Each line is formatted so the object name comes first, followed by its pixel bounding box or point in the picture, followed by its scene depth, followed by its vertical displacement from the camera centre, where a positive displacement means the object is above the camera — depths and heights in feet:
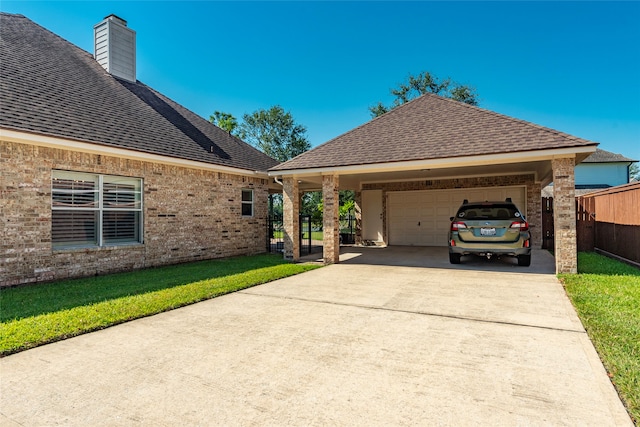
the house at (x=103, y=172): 23.25 +4.04
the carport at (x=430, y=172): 25.38 +4.63
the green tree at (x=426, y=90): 102.63 +39.24
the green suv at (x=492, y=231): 27.71 -1.30
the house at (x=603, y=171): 94.94 +12.19
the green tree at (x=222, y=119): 116.55 +35.16
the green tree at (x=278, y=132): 134.92 +33.93
